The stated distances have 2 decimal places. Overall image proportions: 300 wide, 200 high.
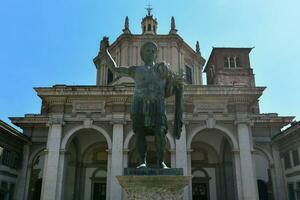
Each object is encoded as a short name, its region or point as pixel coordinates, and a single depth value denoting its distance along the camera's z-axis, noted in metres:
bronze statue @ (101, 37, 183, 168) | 6.06
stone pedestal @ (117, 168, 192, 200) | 5.44
